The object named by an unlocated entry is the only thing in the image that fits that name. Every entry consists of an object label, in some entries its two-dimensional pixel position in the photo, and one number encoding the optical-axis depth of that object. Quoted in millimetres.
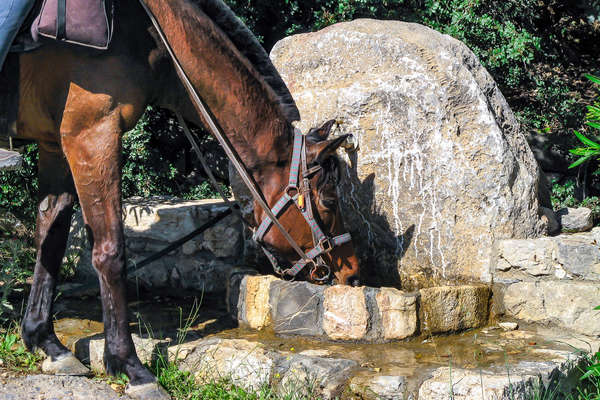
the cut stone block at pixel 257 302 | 4066
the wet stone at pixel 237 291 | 4195
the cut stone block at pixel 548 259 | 4176
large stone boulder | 4430
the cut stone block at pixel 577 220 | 4910
